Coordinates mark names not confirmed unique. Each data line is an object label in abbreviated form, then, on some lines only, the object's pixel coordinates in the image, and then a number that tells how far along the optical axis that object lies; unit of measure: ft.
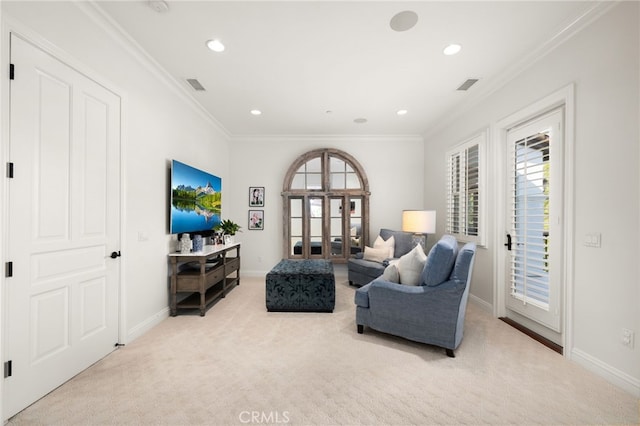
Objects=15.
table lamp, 13.89
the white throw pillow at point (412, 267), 8.79
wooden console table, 10.72
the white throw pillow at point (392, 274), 9.18
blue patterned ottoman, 11.19
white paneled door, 5.49
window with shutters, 11.73
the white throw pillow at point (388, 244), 15.55
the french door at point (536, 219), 8.27
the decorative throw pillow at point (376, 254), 15.26
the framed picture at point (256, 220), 18.04
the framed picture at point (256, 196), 18.07
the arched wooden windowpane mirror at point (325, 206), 17.67
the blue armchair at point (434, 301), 7.75
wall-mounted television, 10.72
